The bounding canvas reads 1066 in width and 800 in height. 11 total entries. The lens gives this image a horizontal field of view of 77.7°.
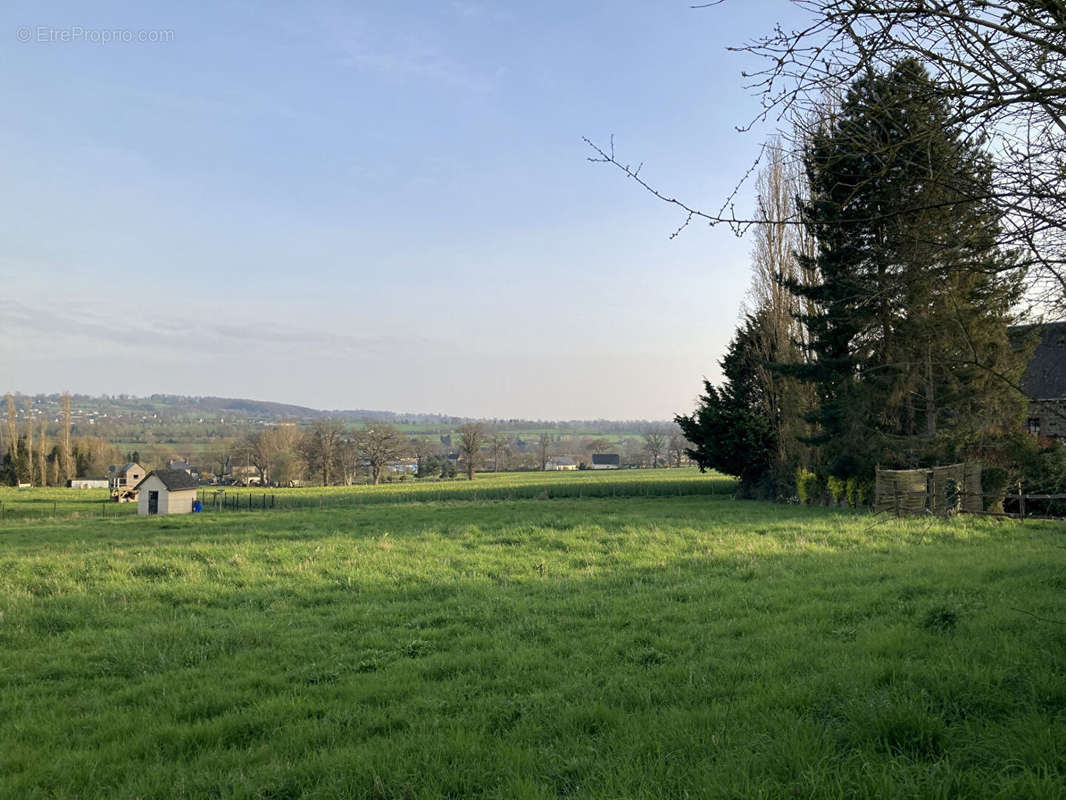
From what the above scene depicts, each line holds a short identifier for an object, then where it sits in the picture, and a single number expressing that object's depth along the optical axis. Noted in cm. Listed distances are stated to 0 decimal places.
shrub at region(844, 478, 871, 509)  2528
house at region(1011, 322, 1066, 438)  2630
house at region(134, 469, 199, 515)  3719
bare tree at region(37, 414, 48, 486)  7969
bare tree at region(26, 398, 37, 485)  7782
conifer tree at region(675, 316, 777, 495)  3497
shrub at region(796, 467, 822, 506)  2945
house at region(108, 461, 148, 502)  5328
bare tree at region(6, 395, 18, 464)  7825
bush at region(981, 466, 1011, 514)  2080
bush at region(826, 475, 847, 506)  2647
